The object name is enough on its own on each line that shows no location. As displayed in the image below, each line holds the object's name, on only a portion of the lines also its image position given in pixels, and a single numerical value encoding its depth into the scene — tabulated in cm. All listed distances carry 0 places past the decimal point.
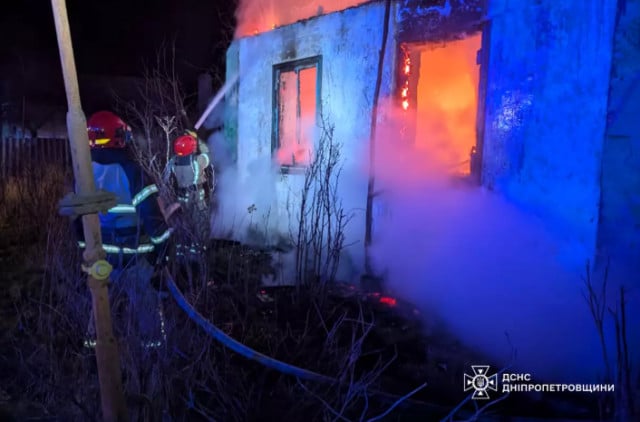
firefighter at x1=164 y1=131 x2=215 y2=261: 500
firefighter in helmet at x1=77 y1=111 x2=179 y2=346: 411
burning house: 448
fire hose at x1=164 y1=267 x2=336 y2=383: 354
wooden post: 244
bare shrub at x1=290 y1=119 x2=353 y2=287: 529
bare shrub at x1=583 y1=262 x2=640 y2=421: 276
